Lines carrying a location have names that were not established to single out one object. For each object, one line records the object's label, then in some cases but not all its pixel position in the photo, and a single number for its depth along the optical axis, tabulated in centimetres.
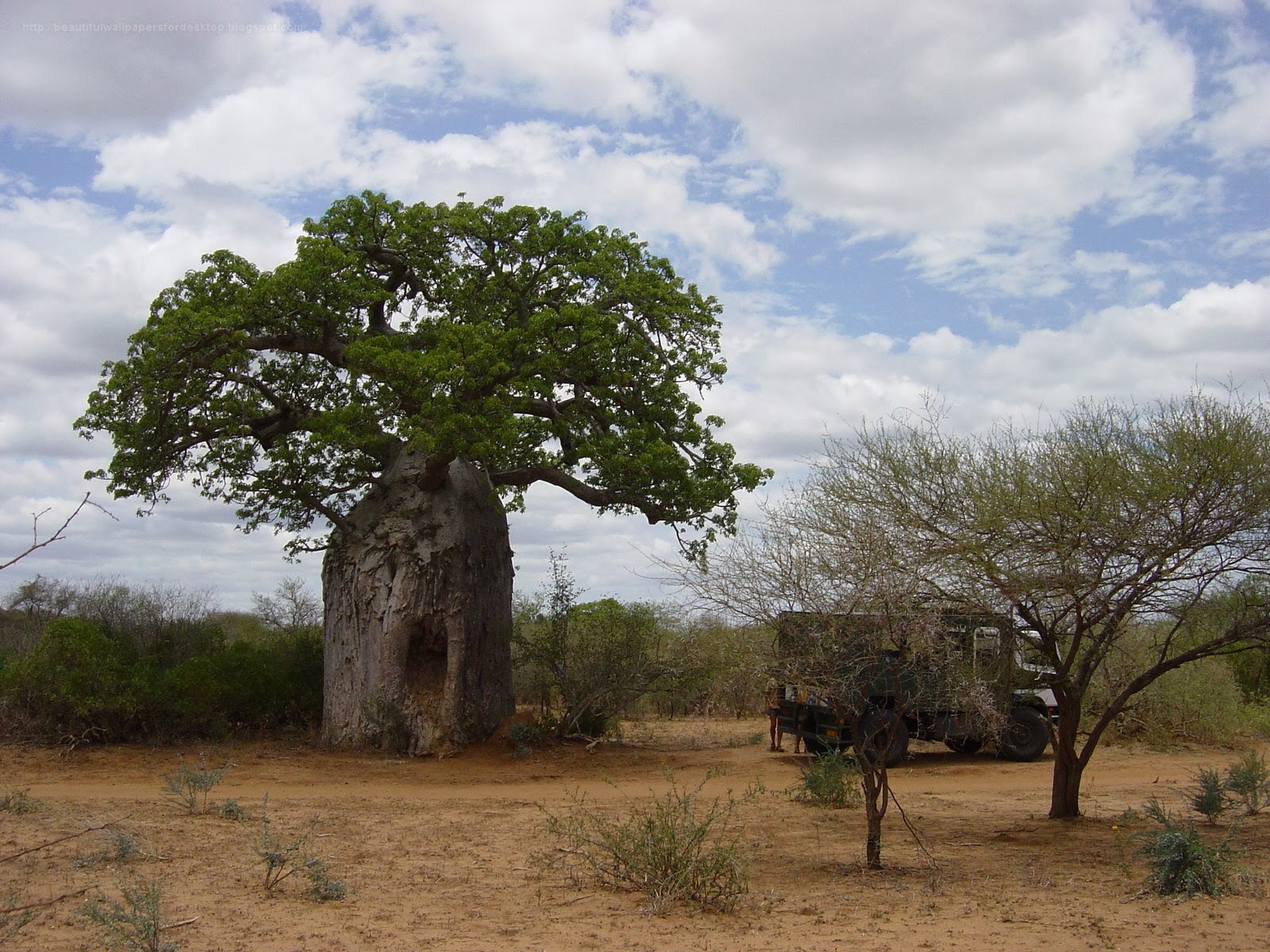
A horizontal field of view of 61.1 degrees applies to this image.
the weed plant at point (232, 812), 1005
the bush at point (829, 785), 1127
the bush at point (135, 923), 535
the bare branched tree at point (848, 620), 754
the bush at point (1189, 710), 1781
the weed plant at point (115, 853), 761
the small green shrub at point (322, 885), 705
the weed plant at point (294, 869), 708
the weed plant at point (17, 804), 931
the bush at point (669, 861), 697
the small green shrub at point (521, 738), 1573
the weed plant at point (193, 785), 1020
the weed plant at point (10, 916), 512
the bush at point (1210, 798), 912
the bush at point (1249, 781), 948
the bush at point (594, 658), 1672
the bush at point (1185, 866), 700
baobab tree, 1469
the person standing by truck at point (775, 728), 1566
